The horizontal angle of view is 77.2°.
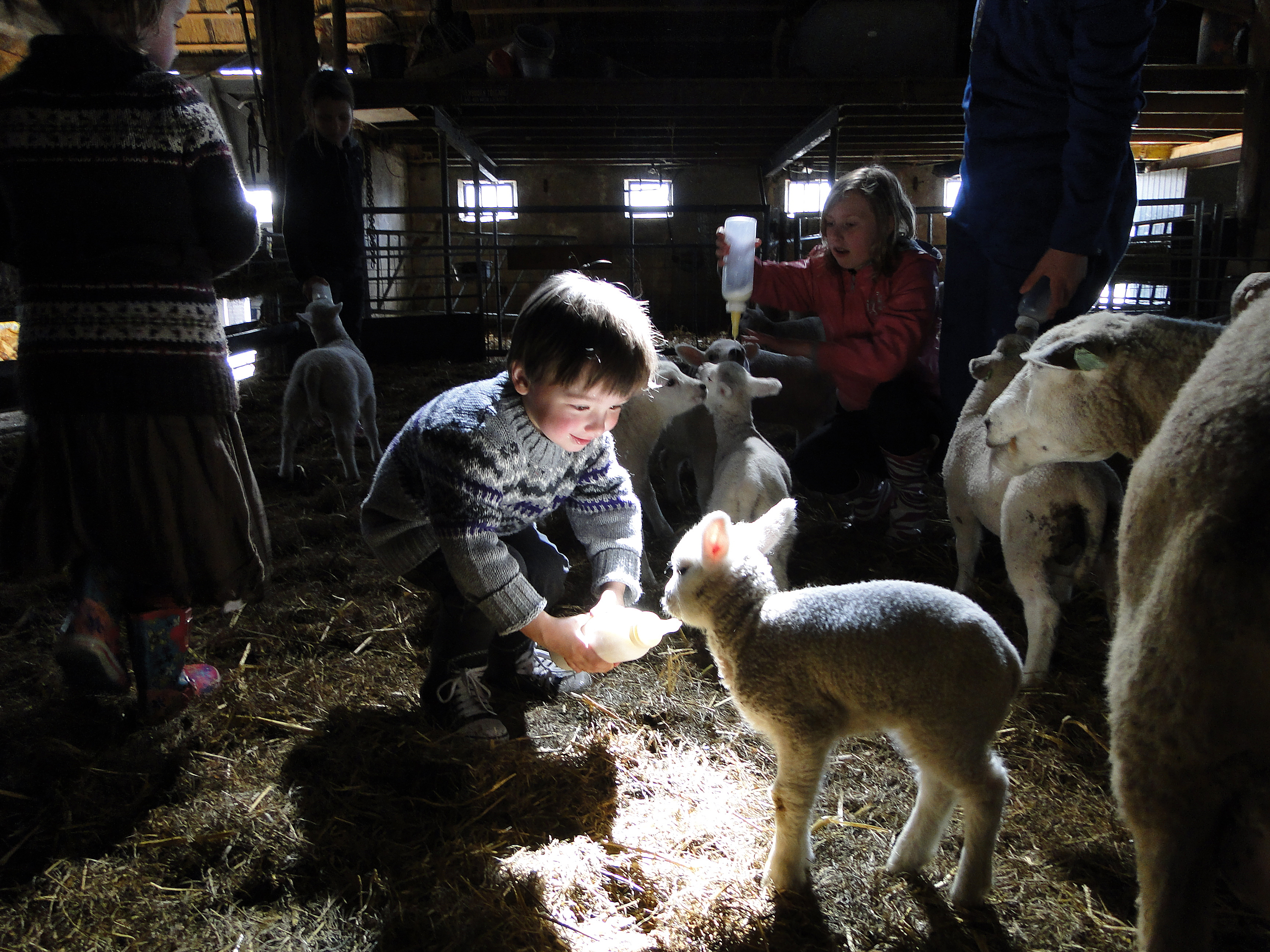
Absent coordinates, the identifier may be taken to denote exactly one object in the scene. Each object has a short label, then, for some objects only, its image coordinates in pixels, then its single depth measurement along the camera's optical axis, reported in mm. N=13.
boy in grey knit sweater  1756
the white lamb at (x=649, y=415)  3416
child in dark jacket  4477
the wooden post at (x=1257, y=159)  6863
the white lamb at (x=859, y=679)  1419
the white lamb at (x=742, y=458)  2844
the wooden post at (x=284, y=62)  6023
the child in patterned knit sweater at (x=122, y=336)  1818
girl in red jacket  3387
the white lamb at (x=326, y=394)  4297
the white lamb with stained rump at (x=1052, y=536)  2217
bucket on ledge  7449
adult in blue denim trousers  2318
